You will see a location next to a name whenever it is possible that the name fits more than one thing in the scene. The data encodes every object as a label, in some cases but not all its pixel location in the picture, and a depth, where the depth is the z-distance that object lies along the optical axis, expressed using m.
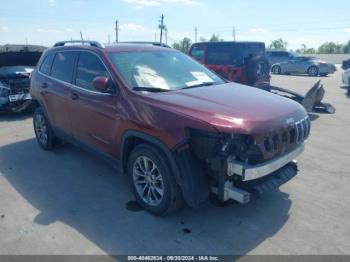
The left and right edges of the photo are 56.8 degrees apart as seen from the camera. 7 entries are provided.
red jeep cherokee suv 3.14
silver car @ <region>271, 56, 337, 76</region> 22.48
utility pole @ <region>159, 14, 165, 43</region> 54.90
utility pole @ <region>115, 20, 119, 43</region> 58.62
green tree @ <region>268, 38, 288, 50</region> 92.94
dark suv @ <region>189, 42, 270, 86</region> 9.76
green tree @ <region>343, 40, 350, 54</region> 80.36
